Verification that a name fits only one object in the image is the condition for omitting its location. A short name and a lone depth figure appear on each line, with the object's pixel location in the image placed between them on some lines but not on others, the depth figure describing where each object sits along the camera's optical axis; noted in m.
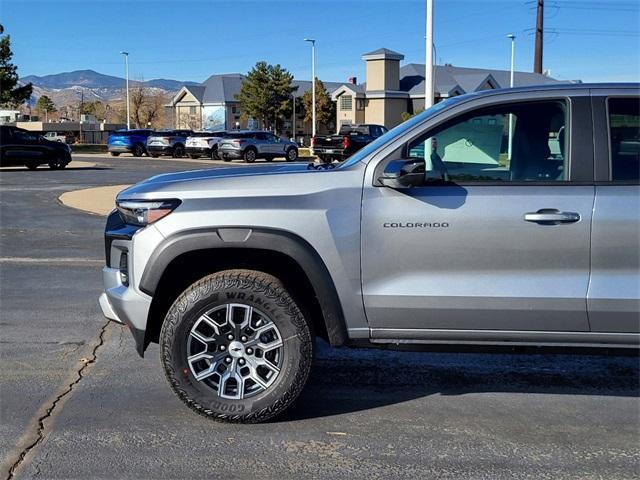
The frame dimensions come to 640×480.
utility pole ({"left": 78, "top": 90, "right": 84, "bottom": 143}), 80.66
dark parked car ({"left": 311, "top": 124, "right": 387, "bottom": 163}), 31.30
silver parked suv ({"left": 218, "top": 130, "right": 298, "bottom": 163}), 37.88
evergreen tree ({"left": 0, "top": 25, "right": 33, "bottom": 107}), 53.62
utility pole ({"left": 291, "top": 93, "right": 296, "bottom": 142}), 76.94
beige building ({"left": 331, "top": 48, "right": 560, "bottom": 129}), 67.31
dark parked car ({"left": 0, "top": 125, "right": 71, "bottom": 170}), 27.84
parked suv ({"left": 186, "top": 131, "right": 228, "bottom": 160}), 39.94
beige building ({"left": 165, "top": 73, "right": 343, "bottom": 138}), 84.81
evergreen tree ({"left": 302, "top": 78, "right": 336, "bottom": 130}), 78.56
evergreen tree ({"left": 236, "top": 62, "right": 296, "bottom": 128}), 75.88
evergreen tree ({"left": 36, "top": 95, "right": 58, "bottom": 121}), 129.93
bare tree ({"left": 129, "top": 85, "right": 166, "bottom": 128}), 95.31
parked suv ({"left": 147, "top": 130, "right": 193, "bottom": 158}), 41.88
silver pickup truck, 4.22
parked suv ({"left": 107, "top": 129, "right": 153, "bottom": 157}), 44.00
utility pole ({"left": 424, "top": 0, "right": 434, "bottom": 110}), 17.42
